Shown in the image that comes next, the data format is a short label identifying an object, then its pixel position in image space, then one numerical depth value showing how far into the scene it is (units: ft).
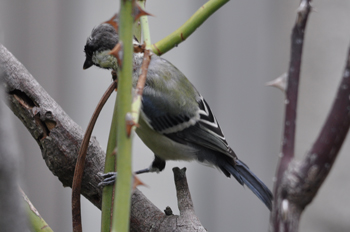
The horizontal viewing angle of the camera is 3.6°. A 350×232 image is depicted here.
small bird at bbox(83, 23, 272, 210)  10.09
